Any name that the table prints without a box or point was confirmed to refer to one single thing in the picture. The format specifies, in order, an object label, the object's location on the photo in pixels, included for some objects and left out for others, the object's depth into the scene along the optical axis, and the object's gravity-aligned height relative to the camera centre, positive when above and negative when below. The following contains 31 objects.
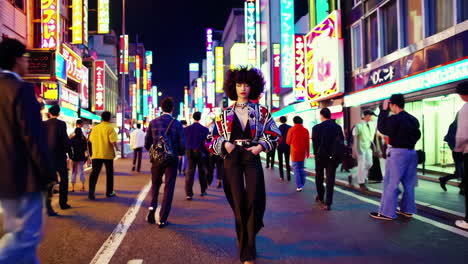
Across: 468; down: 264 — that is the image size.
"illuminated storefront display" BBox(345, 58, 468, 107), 9.53 +1.53
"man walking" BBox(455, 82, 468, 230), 5.19 +0.00
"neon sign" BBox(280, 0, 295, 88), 29.64 +6.97
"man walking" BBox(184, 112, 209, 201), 8.92 -0.29
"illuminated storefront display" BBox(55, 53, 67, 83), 18.02 +3.36
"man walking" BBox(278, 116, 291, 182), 12.05 -0.33
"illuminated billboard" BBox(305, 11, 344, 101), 18.36 +3.80
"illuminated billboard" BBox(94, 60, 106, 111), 39.28 +5.46
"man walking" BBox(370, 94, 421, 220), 5.96 -0.36
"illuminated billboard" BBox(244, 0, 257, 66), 41.81 +11.44
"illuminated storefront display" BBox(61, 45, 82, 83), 22.48 +4.63
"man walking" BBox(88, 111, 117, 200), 8.21 -0.22
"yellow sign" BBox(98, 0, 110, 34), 27.39 +8.37
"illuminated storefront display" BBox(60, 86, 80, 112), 24.92 +2.65
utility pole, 26.21 +3.31
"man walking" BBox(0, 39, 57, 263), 2.52 -0.18
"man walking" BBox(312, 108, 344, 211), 7.09 -0.22
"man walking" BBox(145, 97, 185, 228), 5.89 -0.14
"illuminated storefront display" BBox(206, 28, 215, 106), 72.69 +13.03
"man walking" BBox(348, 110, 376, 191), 9.38 -0.27
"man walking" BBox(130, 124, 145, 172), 15.19 -0.16
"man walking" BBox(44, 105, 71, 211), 6.86 -0.11
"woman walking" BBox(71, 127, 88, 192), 9.66 -0.36
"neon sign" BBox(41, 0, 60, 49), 18.23 +5.31
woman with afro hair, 3.92 -0.17
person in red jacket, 9.45 -0.28
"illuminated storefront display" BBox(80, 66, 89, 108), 34.88 +4.26
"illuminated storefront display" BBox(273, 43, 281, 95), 30.92 +5.20
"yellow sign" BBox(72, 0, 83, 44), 23.78 +6.87
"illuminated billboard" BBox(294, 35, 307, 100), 24.86 +4.24
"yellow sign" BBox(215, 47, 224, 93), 61.72 +11.14
